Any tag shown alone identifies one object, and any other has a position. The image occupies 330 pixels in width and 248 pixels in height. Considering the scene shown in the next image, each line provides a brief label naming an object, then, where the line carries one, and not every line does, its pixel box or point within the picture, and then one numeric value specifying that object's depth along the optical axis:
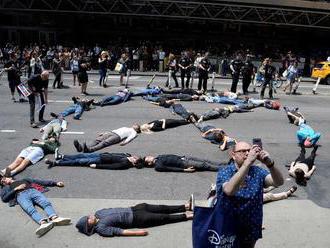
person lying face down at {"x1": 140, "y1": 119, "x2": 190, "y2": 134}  12.44
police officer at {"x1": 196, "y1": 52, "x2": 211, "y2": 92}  19.20
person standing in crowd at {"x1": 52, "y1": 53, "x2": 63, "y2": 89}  19.80
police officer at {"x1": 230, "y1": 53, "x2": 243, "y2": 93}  19.48
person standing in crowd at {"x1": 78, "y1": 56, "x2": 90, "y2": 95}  17.73
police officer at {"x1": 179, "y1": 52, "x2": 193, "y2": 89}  19.95
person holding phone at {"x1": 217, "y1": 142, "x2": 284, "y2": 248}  4.24
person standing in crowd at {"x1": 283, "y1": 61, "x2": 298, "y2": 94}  20.47
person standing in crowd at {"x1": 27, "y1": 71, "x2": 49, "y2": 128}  12.84
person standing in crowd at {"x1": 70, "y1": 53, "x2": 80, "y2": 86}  21.42
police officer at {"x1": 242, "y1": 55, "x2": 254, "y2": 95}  19.70
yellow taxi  25.58
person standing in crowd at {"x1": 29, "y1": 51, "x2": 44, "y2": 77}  17.80
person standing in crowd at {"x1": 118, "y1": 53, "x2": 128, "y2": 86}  21.22
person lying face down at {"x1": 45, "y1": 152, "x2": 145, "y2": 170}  9.47
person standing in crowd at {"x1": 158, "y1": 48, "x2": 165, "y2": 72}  29.02
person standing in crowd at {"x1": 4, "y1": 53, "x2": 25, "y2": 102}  16.55
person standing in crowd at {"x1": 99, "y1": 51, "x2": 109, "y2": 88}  19.77
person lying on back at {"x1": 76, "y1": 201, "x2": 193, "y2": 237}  6.57
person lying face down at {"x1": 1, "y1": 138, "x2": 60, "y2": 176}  9.18
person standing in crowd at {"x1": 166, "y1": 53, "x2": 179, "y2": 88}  20.62
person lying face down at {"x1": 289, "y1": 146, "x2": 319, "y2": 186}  8.84
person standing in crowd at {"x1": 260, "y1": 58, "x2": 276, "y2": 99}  18.48
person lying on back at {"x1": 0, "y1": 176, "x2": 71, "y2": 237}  6.81
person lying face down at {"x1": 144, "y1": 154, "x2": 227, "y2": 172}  9.34
